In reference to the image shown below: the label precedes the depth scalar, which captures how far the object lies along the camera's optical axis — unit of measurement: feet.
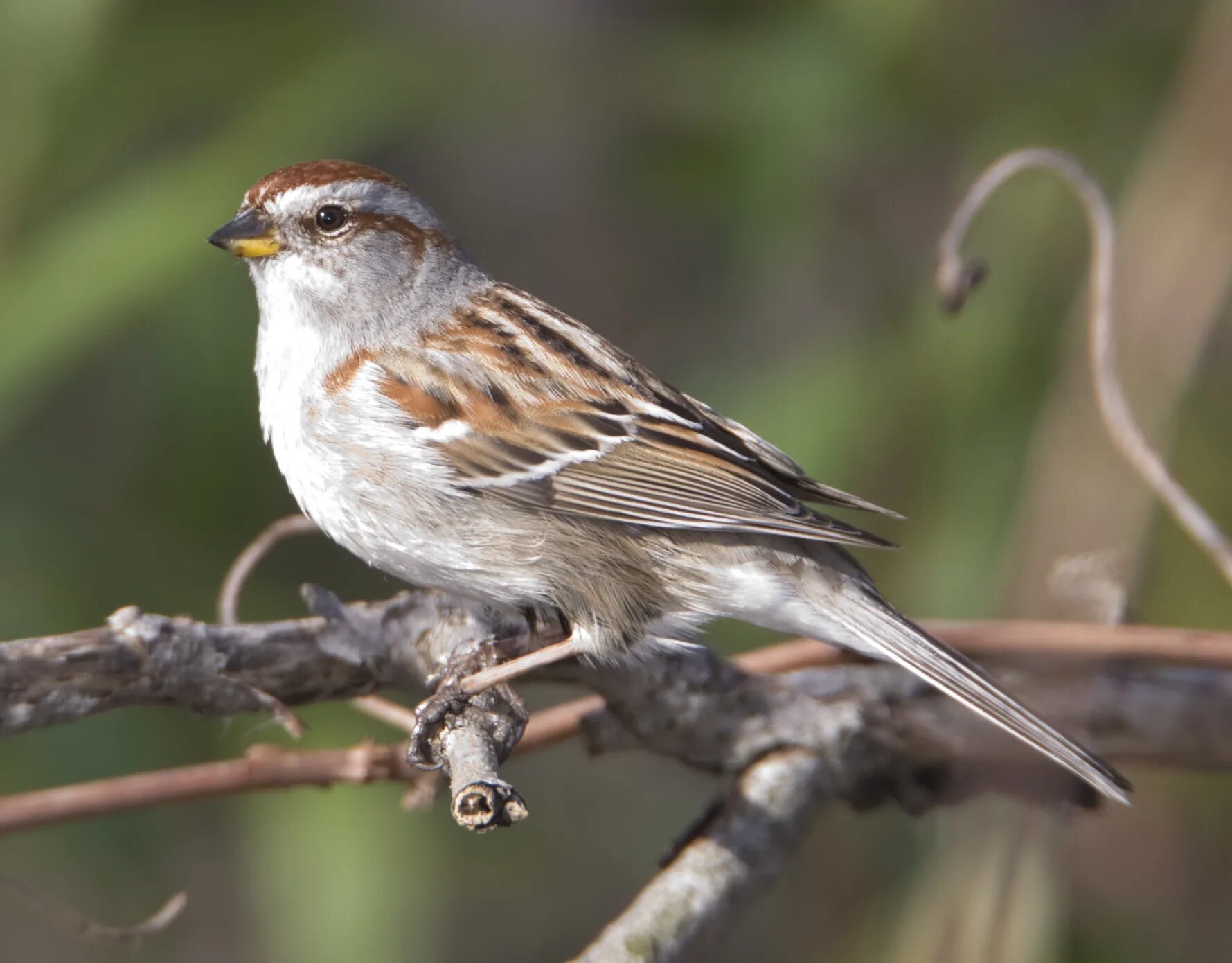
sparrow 11.06
